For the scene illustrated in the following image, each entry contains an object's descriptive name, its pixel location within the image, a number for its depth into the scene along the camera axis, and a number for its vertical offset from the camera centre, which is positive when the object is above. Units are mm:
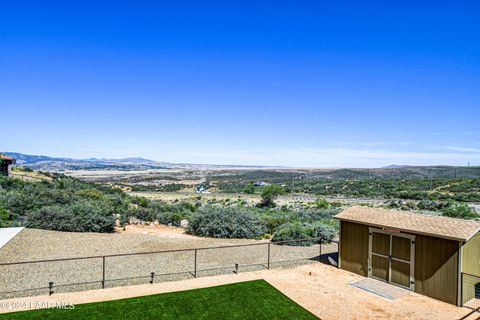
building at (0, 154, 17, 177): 47706 -1552
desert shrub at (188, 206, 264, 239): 23906 -4534
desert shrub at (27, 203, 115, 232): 23172 -4317
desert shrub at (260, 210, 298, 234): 26442 -4853
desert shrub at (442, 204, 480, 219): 30831 -4279
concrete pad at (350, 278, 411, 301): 12477 -4749
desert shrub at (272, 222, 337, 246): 21945 -4615
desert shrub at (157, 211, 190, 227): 29688 -5132
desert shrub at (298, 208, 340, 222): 31838 -5077
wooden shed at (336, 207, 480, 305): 11625 -3179
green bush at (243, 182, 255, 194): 76562 -6392
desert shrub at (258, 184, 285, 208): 48081 -5103
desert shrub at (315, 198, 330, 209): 43969 -5453
